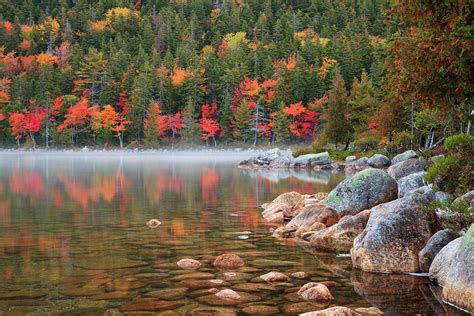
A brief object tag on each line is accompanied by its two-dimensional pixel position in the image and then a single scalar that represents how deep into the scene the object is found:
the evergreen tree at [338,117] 53.66
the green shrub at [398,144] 40.22
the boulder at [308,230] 12.54
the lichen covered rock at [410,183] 14.38
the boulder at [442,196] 11.29
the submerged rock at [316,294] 7.64
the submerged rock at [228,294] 7.65
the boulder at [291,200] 16.64
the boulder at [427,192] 11.45
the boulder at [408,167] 20.16
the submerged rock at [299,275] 8.95
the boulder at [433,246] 9.16
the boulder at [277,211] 15.48
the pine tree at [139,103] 83.38
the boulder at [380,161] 37.84
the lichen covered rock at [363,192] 13.64
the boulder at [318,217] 13.37
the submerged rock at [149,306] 7.12
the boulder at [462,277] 7.15
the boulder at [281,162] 50.19
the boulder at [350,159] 46.56
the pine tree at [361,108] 49.12
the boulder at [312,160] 46.64
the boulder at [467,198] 10.30
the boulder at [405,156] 33.08
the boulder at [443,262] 8.27
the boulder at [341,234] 11.54
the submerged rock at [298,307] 7.07
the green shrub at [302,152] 54.97
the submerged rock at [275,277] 8.65
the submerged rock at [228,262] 9.61
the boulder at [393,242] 9.41
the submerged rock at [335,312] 6.73
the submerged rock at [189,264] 9.51
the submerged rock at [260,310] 7.05
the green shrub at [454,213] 9.39
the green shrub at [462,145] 12.52
